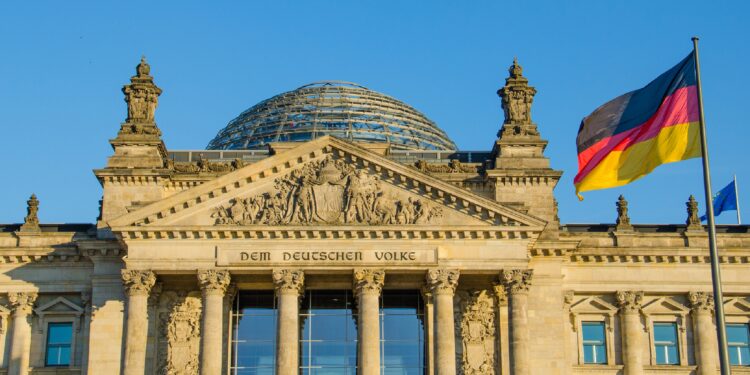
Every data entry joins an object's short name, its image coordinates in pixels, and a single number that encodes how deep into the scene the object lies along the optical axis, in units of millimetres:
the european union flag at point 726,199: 67500
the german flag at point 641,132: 40344
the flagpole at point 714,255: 36594
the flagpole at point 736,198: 67256
